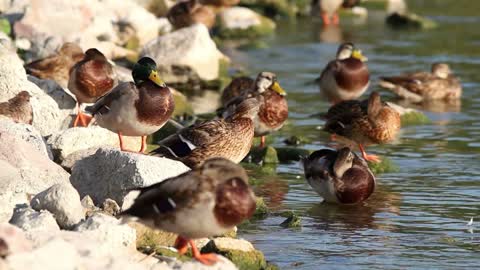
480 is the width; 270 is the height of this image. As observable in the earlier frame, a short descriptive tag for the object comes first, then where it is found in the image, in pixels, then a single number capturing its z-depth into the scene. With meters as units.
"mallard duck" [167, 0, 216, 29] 25.64
